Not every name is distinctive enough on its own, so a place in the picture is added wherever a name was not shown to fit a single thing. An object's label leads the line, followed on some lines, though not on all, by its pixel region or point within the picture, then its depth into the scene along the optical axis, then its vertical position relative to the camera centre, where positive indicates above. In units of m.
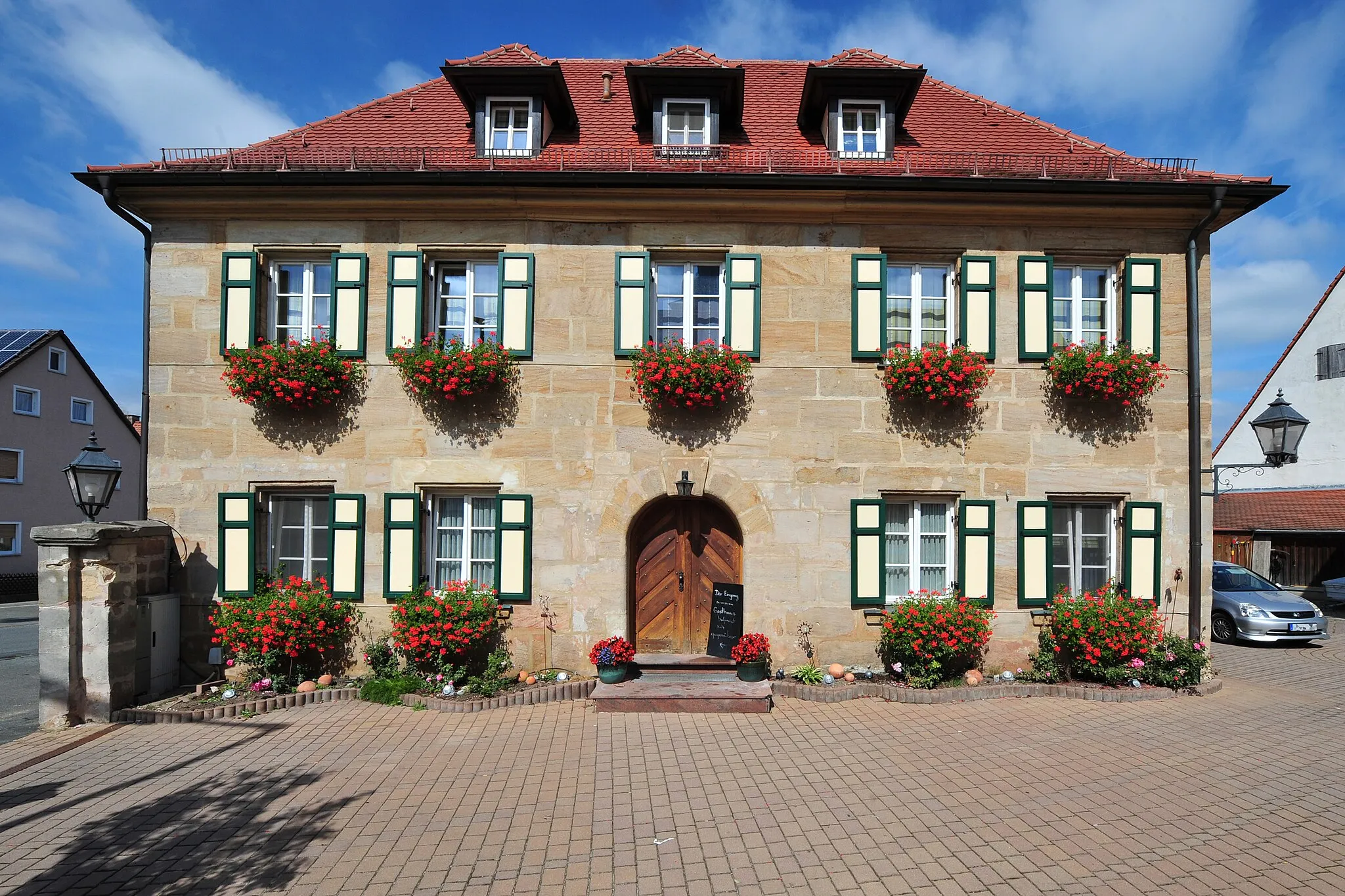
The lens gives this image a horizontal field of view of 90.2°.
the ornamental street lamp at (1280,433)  8.03 +0.38
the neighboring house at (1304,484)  18.77 -0.63
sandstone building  8.20 +0.89
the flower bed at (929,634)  7.68 -2.01
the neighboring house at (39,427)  21.41 +0.90
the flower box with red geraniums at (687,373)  7.86 +1.00
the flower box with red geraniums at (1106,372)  8.07 +1.09
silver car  11.48 -2.66
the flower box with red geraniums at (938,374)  8.00 +1.04
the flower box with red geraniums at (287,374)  7.87 +0.96
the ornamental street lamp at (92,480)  7.27 -0.29
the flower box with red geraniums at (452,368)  7.90 +1.05
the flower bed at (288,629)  7.61 -2.01
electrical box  7.50 -2.19
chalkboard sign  8.08 -1.96
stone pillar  6.84 -1.79
